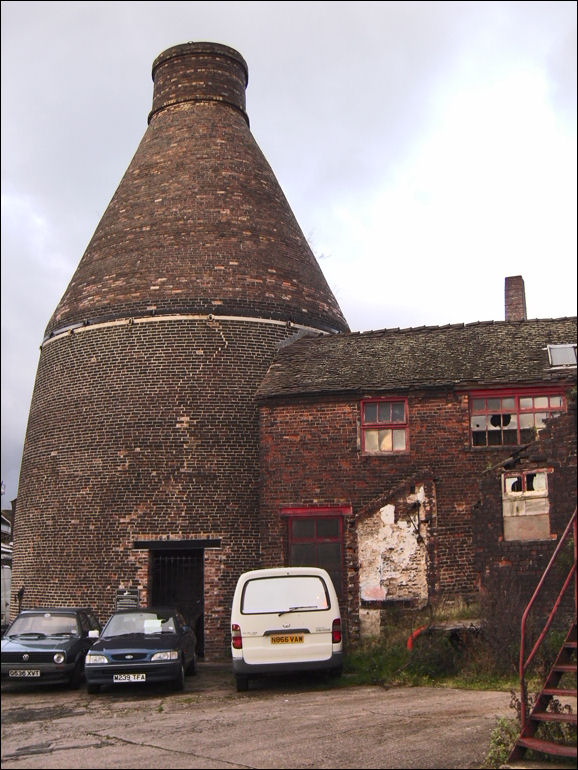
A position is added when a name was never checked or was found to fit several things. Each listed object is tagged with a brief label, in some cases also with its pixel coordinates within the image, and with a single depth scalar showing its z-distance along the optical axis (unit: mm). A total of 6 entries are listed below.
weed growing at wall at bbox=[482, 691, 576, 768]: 7941
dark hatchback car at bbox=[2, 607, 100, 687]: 13508
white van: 12531
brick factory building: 18391
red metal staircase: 7691
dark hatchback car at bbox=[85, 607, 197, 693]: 12914
